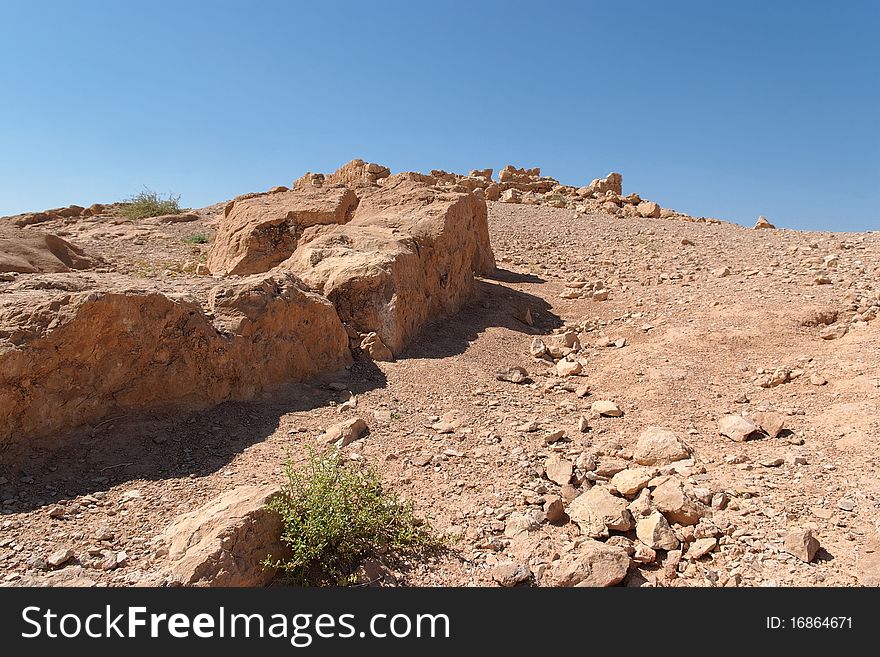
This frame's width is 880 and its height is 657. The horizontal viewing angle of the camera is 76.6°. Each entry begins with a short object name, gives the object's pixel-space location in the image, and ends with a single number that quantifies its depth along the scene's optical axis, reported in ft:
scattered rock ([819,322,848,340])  17.58
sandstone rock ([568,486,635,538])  9.68
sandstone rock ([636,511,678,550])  9.26
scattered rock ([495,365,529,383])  17.22
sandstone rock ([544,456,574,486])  11.36
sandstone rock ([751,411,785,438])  12.71
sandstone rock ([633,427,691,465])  12.05
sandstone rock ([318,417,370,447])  12.71
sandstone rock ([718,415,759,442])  12.78
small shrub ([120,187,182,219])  46.78
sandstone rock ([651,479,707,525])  9.80
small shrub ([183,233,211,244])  35.03
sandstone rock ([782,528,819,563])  8.47
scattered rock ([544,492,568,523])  10.23
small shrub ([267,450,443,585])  8.83
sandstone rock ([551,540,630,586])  8.52
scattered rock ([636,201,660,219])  46.32
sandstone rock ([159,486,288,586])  8.07
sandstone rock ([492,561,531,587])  8.73
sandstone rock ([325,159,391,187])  44.62
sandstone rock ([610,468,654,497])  10.84
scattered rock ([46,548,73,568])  8.46
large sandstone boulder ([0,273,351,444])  10.94
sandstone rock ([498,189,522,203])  51.06
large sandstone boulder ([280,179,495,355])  18.20
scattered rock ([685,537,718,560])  9.06
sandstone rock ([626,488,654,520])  10.07
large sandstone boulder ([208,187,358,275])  24.56
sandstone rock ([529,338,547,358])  19.60
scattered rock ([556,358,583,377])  17.95
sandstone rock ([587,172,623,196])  60.08
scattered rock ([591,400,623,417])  14.61
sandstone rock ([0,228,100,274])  17.20
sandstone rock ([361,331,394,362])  17.31
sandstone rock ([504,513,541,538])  9.87
